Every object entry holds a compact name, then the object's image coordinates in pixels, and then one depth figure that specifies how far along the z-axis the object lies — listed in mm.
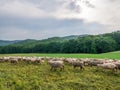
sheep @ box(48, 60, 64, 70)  9891
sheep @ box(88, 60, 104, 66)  11268
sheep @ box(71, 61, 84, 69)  10316
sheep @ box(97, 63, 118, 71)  9353
